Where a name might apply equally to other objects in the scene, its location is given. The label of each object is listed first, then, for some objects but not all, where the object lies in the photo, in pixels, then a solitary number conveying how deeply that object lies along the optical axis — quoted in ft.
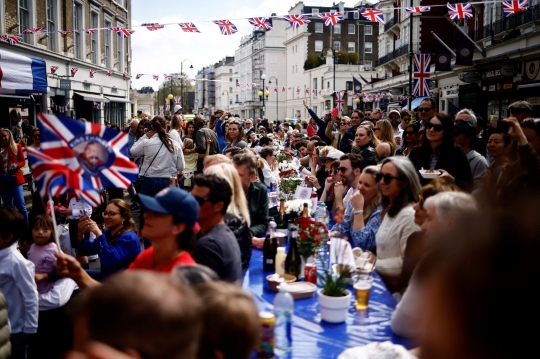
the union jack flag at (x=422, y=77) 51.72
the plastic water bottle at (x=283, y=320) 9.57
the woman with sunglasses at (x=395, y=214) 13.32
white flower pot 10.53
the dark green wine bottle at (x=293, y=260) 13.52
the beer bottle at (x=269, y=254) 14.43
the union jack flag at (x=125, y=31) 49.89
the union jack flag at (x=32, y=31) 54.86
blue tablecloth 9.57
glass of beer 11.28
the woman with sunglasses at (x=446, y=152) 19.60
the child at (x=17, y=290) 12.39
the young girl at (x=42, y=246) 14.74
